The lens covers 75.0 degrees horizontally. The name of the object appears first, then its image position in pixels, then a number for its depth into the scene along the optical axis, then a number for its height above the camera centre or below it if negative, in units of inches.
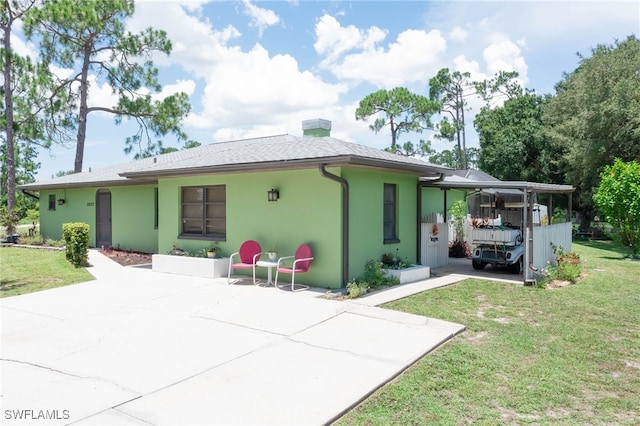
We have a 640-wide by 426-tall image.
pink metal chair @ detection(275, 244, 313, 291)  324.5 -38.0
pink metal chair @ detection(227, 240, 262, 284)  364.8 -35.6
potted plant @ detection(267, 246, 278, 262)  351.3 -36.2
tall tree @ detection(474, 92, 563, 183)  1048.8 +169.7
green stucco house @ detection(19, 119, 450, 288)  328.8 +9.6
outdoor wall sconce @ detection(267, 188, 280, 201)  357.4 +14.5
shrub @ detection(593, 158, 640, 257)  534.3 +15.6
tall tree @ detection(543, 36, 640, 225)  753.6 +182.4
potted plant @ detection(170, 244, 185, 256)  427.0 -41.5
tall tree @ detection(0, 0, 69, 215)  738.2 +230.9
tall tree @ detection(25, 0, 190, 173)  845.8 +321.0
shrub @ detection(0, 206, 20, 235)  693.9 -16.2
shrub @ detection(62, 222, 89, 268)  440.5 -33.9
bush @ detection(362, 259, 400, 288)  337.7 -53.1
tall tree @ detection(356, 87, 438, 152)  1284.4 +314.6
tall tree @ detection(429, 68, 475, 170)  1445.6 +408.9
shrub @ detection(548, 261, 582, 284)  377.1 -56.0
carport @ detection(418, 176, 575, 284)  364.8 -18.5
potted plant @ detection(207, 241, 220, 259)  400.2 -38.2
